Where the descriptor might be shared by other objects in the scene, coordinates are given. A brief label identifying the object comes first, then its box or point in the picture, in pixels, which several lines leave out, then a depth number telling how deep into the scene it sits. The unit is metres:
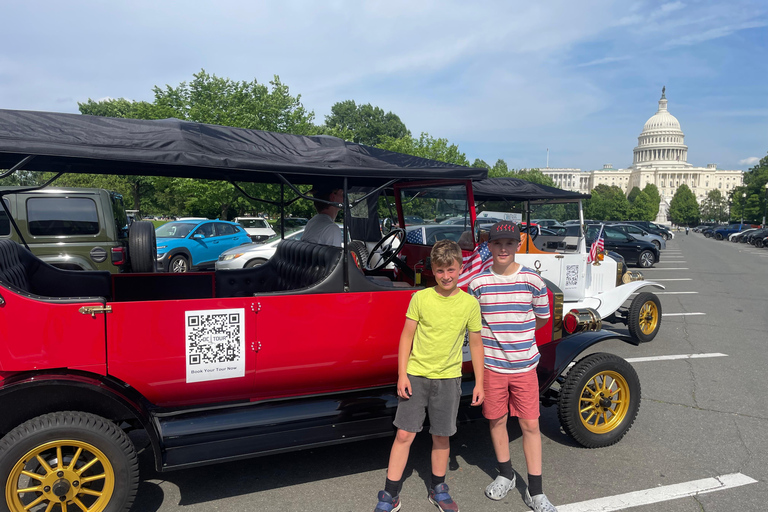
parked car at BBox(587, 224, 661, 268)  18.47
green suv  7.60
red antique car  2.53
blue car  12.01
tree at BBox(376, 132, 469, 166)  35.69
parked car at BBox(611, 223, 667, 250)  23.95
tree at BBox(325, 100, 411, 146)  76.88
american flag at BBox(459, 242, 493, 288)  3.76
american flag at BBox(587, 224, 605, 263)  8.23
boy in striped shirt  2.90
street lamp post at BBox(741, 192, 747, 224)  66.10
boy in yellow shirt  2.72
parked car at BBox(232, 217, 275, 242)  19.05
